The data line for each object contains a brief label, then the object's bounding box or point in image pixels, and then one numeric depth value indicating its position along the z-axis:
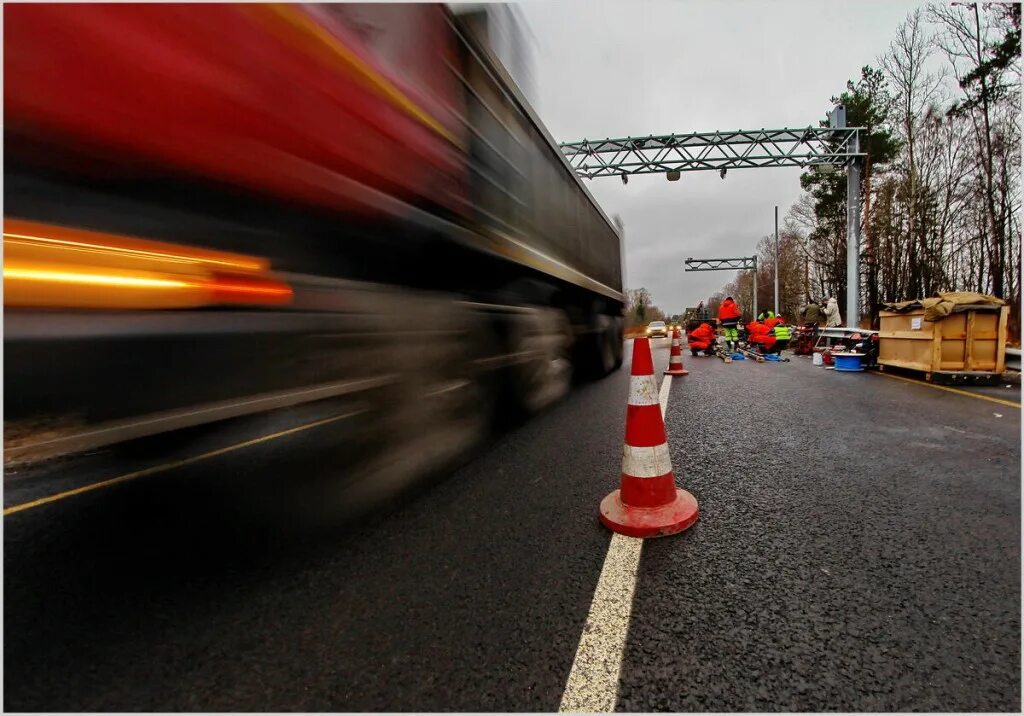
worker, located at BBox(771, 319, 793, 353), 12.14
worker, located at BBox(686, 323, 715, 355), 13.50
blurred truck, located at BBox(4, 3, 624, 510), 1.27
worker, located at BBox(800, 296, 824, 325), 14.62
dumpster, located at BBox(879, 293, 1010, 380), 6.88
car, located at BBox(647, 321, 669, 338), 42.58
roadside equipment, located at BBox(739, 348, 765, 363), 11.50
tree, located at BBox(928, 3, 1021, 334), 14.70
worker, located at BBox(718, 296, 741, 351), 12.74
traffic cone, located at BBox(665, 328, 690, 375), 8.81
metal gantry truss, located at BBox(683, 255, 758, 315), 49.21
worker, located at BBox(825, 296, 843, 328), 15.77
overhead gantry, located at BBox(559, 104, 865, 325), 17.08
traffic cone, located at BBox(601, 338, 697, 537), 2.40
